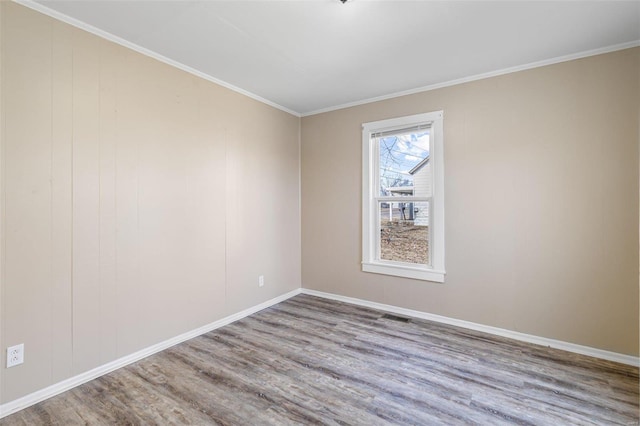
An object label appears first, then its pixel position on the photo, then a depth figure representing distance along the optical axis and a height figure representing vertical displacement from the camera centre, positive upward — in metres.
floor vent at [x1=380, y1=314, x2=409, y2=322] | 3.33 -1.20
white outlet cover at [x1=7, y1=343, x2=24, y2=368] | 1.86 -0.89
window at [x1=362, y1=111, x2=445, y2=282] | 3.29 +0.18
